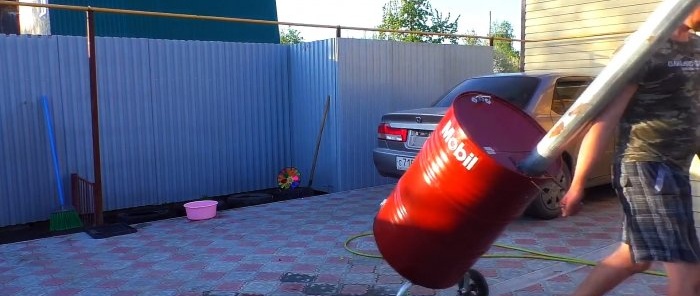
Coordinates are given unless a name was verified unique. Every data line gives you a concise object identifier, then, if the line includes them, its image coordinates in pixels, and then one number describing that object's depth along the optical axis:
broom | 5.70
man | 2.29
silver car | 5.46
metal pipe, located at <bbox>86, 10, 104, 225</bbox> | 5.58
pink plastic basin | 6.02
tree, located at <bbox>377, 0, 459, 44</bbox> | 24.02
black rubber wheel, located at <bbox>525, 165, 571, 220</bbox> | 5.58
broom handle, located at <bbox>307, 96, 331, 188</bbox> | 7.55
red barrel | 2.32
